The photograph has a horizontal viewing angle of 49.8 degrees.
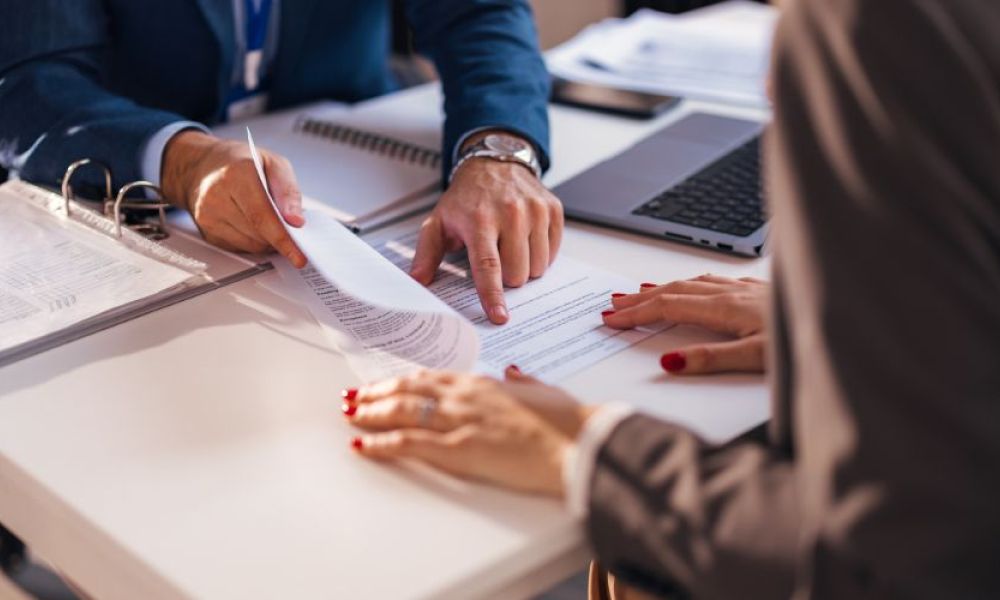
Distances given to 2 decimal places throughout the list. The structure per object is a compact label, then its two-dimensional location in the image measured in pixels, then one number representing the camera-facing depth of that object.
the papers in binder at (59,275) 1.06
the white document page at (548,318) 0.99
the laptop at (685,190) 1.25
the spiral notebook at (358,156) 1.35
